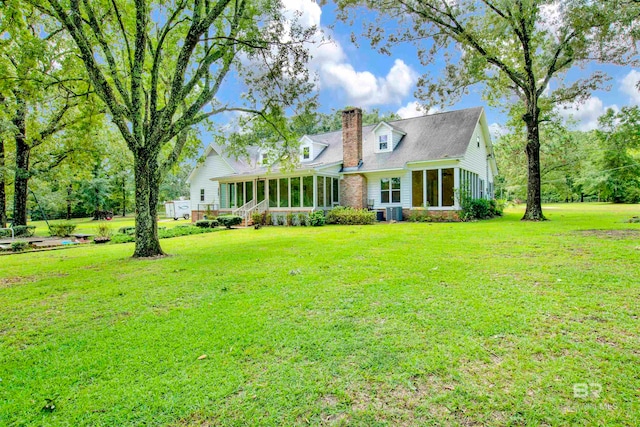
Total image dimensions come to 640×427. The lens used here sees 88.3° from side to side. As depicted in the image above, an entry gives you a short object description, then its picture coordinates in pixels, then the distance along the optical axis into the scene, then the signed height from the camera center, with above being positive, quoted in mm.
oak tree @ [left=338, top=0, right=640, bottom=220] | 14469 +7511
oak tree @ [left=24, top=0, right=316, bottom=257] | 8648 +4517
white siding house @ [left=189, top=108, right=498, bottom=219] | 18094 +2132
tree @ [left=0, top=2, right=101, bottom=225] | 9719 +4291
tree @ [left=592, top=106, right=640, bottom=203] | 31242 +4834
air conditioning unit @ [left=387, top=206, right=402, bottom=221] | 18438 -407
